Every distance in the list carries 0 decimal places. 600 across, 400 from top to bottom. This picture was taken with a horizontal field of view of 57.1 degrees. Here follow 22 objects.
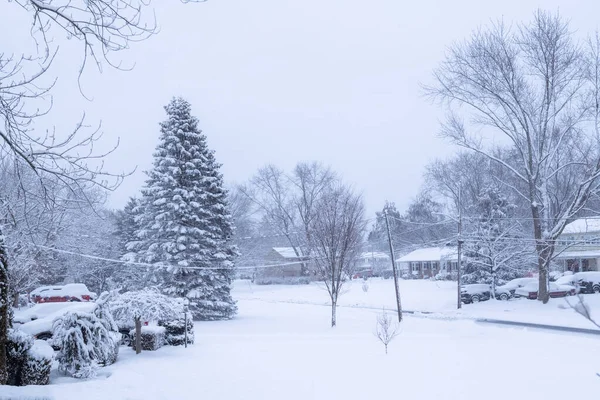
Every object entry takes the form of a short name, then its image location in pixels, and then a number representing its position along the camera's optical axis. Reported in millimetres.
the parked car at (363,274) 77131
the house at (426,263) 64000
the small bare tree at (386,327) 14840
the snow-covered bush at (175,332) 16391
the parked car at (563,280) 36297
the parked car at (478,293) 36875
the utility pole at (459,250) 34531
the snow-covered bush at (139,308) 15656
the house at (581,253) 42906
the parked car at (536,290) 34531
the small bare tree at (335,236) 26531
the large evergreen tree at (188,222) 29750
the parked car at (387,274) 73788
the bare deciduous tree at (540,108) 28250
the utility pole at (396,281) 27250
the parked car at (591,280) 35900
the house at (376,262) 84294
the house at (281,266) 66562
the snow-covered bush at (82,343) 10977
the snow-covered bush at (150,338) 15250
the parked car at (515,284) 36788
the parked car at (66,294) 29016
